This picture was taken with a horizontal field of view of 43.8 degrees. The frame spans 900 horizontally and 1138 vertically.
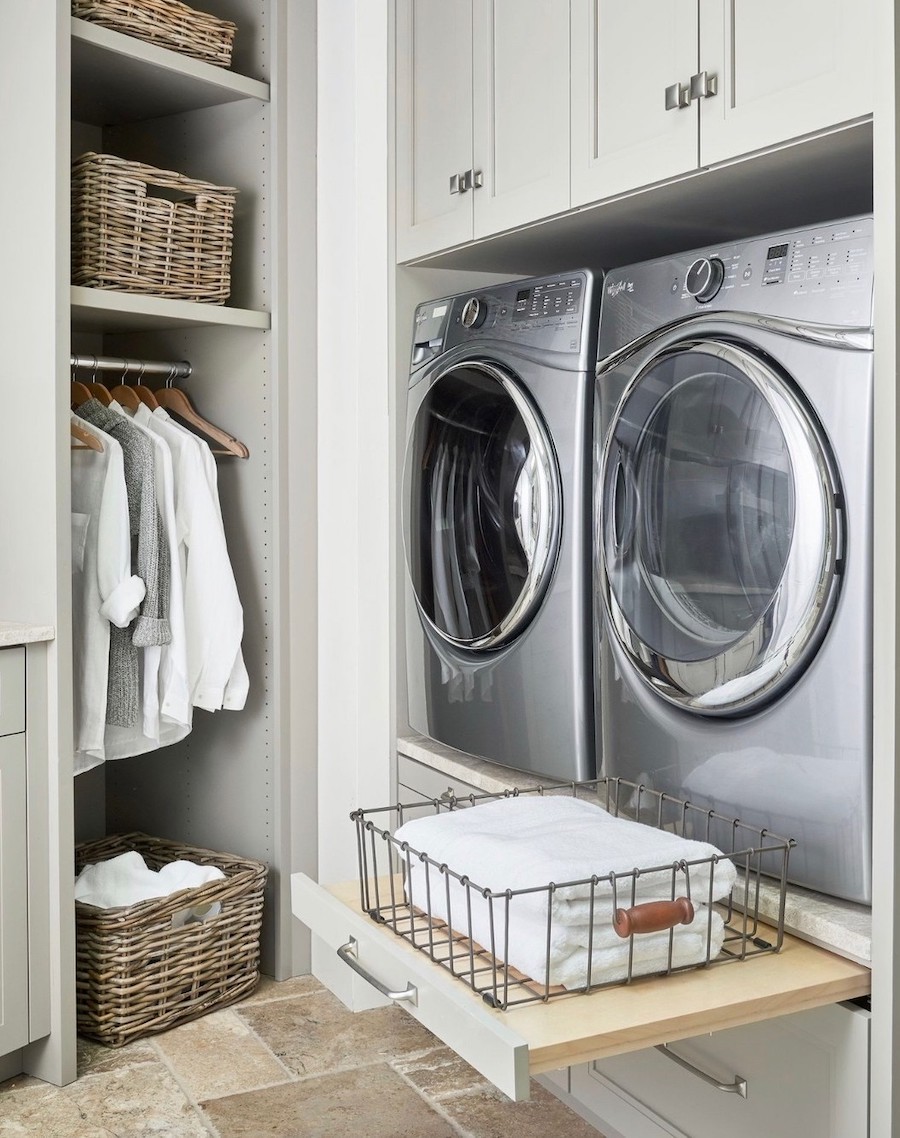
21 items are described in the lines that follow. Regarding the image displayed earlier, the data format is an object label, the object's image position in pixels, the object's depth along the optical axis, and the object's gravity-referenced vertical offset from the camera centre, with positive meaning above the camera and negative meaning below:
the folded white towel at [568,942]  1.21 -0.45
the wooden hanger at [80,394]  2.60 +0.34
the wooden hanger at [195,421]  2.73 +0.29
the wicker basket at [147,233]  2.40 +0.68
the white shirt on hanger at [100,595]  2.42 -0.12
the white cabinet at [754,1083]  1.35 -0.71
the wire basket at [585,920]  1.21 -0.44
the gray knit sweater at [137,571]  2.48 -0.07
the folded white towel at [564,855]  1.25 -0.37
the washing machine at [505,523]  1.87 +0.03
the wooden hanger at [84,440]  2.44 +0.22
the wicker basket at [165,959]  2.37 -0.92
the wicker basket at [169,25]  2.38 +1.13
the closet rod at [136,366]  2.56 +0.42
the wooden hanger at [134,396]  2.69 +0.35
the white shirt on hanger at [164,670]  2.52 -0.29
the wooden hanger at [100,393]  2.62 +0.34
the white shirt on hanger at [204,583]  2.59 -0.10
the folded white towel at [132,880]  2.54 -0.79
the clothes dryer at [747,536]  1.36 +0.01
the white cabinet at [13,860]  2.19 -0.63
